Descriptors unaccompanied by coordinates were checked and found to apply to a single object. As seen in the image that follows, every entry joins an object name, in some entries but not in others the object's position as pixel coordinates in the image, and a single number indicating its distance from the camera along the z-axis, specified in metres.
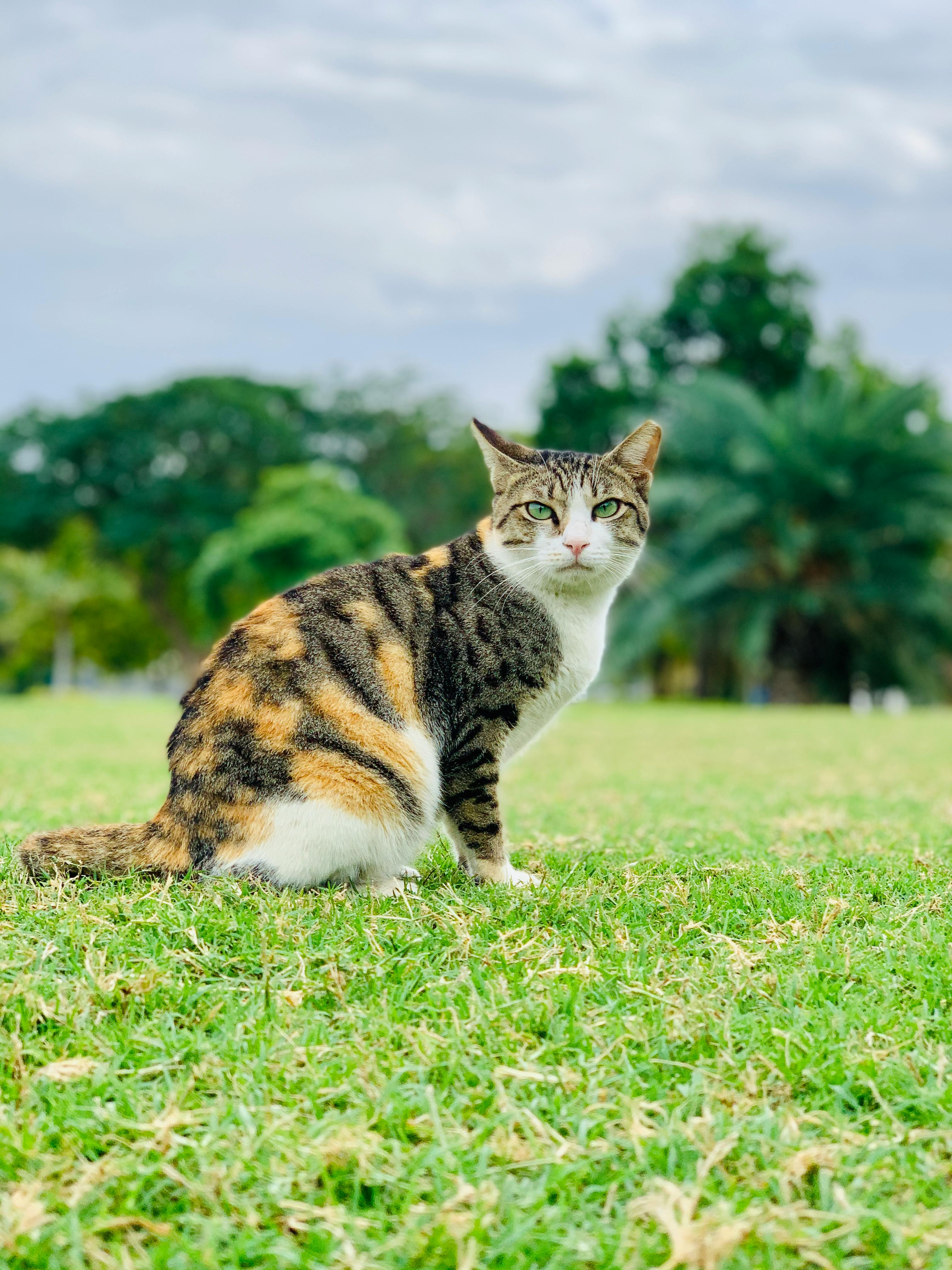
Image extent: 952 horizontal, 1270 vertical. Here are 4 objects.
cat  2.92
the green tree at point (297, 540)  23.28
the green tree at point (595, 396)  28.72
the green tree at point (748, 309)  26.66
